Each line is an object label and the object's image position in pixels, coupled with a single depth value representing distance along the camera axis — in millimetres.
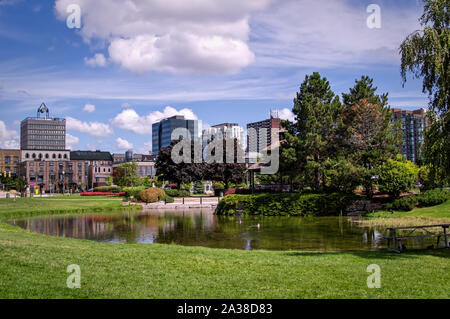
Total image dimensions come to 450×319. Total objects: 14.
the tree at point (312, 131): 32344
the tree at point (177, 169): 60188
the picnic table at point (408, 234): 12345
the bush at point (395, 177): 28906
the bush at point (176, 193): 56438
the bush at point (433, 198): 27000
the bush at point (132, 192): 53031
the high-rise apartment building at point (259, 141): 171775
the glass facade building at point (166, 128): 183875
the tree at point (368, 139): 32094
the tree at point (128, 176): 70894
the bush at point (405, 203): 27141
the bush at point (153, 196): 46750
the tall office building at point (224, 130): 180700
